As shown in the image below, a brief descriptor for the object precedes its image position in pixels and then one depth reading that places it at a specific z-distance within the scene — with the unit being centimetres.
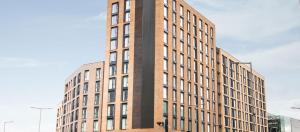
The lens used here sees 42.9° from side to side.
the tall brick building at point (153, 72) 6862
